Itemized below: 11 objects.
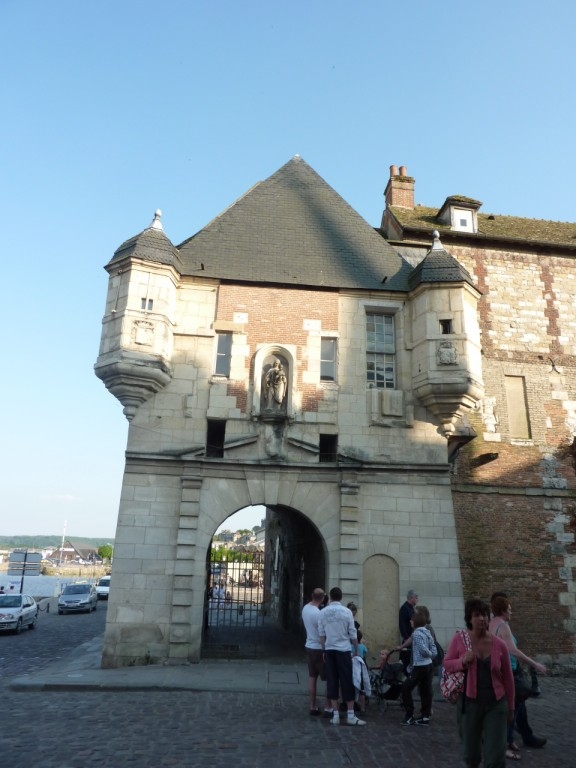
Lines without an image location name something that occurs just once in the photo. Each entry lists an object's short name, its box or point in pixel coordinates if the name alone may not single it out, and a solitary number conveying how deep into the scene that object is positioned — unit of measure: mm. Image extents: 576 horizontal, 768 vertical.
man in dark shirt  9578
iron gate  12578
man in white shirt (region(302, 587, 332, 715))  8109
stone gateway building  12016
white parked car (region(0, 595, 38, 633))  18984
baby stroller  8695
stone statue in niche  12938
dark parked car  27156
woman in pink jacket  4441
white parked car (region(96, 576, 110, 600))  35156
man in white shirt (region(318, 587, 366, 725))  7617
